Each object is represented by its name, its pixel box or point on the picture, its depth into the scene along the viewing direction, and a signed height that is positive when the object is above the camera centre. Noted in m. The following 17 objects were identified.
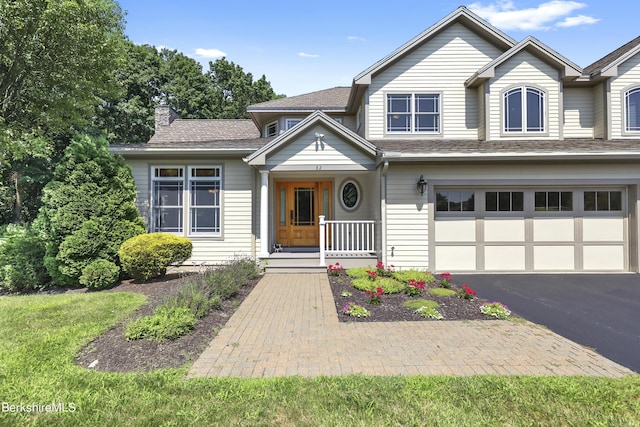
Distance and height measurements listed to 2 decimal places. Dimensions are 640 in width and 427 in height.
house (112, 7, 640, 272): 9.08 +1.41
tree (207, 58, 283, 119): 35.97 +14.82
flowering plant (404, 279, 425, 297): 6.63 -1.44
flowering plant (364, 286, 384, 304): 6.09 -1.47
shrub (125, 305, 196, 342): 4.30 -1.43
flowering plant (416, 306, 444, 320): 5.35 -1.58
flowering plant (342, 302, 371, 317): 5.40 -1.54
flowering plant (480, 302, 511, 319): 5.43 -1.57
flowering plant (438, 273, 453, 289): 7.23 -1.45
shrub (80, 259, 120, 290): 7.65 -1.30
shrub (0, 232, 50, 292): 8.16 -1.15
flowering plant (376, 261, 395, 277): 8.18 -1.37
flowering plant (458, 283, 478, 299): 6.37 -1.49
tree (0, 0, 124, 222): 8.77 +4.61
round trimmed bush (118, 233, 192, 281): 7.86 -0.83
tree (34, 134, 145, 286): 7.75 +0.18
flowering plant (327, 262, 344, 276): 8.77 -1.39
